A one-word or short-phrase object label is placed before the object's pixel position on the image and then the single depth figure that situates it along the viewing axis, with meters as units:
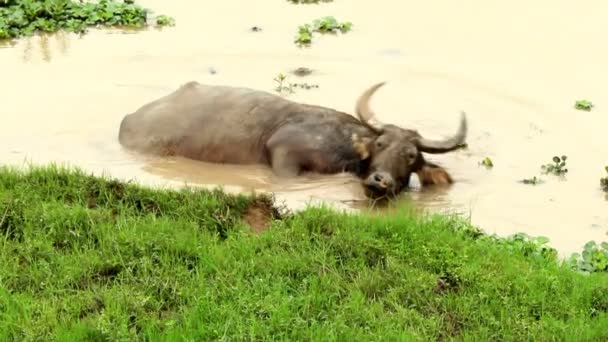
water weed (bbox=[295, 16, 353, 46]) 19.99
